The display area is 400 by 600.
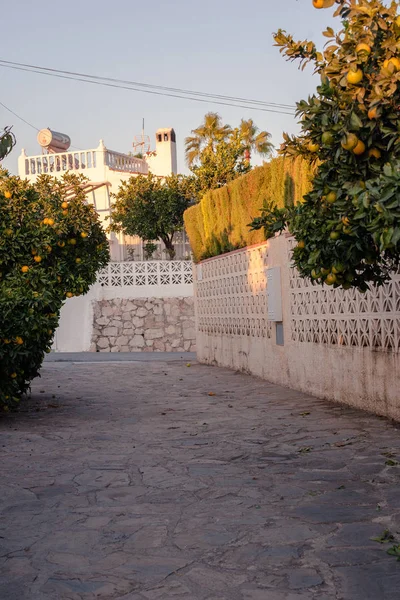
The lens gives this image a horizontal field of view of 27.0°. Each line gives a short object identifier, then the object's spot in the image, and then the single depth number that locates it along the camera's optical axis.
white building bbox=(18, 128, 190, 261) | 35.19
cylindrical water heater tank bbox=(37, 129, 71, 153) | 37.06
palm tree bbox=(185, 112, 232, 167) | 40.69
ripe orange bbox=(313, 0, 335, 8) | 4.64
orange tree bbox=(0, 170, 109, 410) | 9.55
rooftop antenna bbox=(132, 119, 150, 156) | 47.59
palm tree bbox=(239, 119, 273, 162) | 41.34
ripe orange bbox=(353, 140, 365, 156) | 4.54
